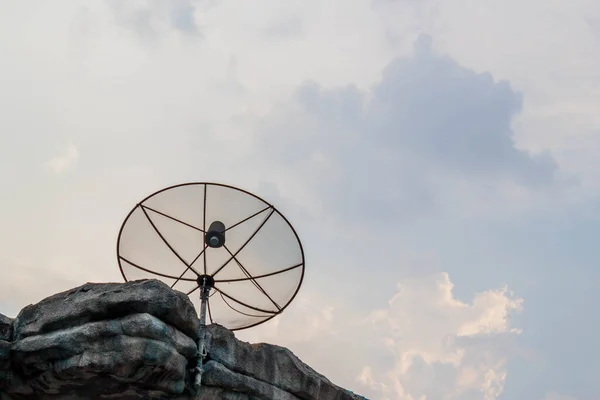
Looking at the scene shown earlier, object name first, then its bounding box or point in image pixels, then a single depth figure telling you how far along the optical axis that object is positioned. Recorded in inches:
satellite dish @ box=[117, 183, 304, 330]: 473.7
